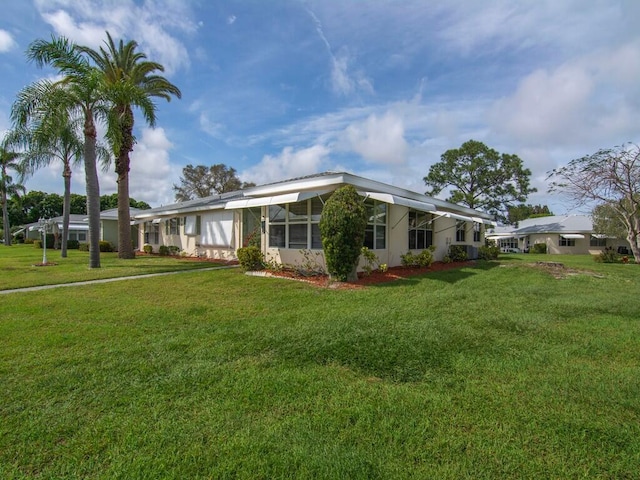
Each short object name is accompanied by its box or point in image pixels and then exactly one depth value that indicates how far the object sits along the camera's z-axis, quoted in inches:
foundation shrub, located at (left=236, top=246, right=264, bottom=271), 496.1
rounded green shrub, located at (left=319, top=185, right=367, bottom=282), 378.7
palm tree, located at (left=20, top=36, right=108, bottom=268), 510.6
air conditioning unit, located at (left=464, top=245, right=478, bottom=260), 749.6
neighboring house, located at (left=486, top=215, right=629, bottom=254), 1417.3
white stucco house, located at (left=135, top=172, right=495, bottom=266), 467.2
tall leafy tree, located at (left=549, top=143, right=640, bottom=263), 850.8
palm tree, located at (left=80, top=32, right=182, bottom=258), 574.2
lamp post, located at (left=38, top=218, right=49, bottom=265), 689.0
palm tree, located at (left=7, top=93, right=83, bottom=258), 542.3
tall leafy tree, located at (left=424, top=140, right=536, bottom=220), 1563.7
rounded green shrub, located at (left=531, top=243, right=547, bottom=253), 1487.2
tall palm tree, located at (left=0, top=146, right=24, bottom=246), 1311.5
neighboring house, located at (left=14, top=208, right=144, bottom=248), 1052.5
